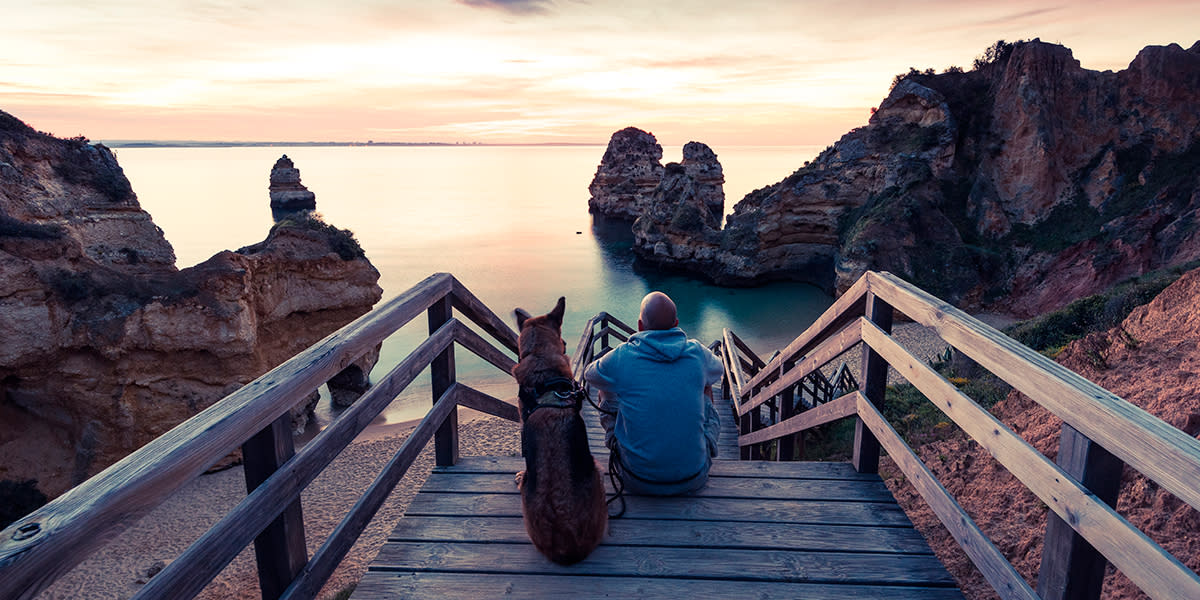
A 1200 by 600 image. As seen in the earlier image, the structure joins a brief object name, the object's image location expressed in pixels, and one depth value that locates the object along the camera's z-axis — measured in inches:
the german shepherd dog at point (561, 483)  107.8
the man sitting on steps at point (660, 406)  132.0
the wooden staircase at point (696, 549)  103.8
